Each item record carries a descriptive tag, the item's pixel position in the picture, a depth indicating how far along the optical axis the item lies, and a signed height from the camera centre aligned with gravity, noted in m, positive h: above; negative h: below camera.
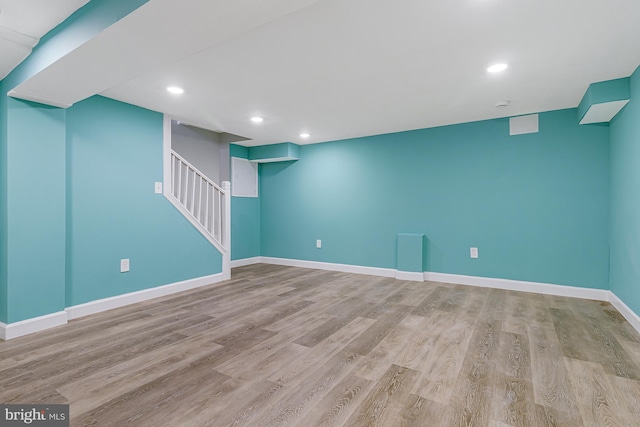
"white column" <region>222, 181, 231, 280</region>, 4.34 -0.30
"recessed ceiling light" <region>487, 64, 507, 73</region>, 2.44 +1.18
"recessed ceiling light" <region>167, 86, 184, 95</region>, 2.88 +1.20
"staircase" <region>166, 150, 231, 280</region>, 3.89 +0.15
